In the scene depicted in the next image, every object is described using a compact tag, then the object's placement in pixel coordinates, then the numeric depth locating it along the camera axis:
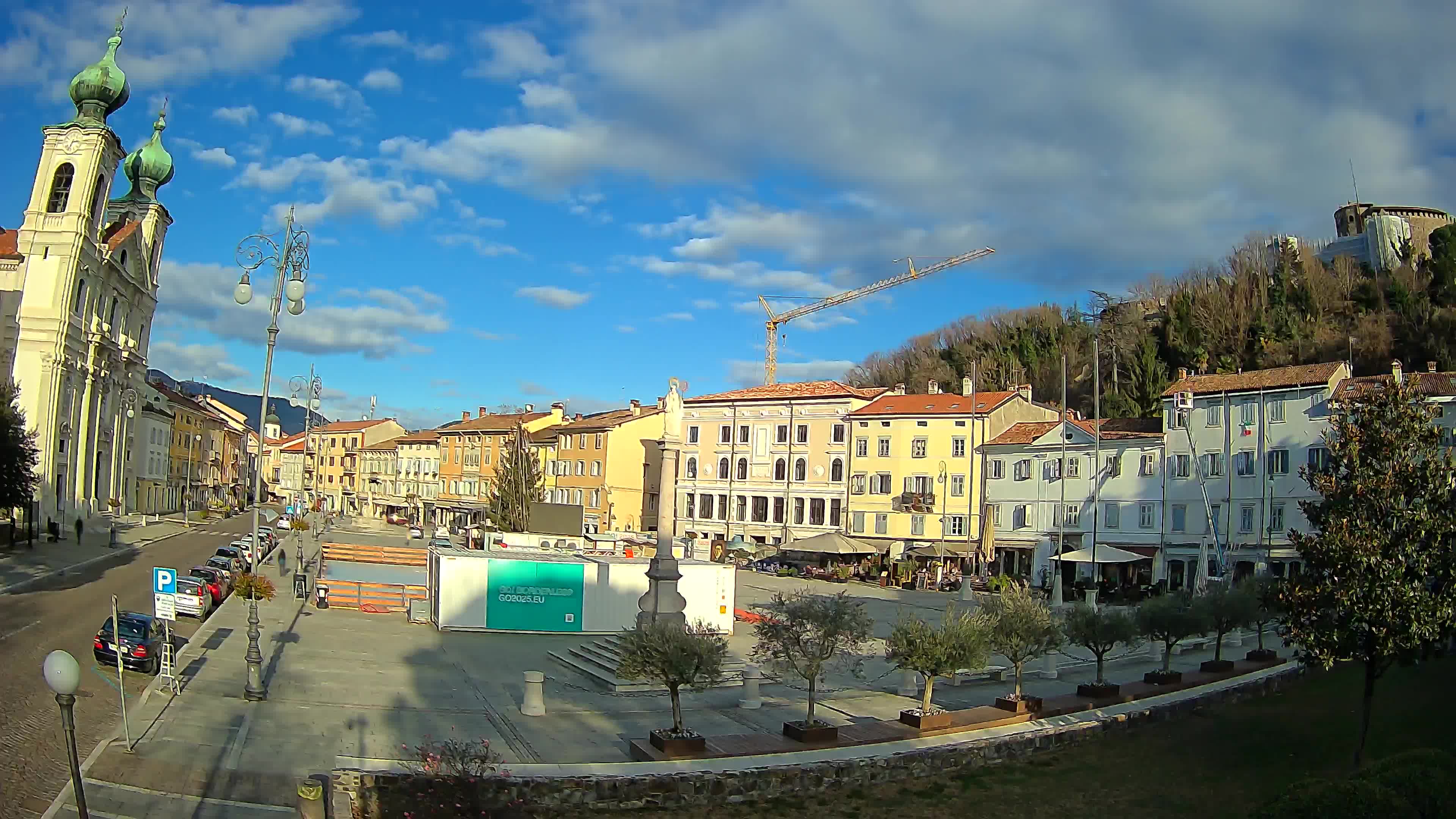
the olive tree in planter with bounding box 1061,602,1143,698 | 21.94
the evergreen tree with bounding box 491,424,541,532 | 61.09
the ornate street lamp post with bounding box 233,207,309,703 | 19.70
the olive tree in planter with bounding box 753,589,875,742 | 17.70
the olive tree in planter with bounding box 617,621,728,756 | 16.06
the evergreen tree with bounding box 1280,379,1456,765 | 14.98
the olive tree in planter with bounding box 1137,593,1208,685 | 23.25
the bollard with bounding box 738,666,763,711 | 21.25
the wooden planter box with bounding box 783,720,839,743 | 16.77
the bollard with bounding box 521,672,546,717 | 19.64
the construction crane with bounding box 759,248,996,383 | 124.38
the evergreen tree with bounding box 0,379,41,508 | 40.84
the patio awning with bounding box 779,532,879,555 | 54.62
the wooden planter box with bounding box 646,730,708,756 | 15.66
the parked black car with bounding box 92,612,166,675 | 21.88
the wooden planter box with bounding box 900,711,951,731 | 17.98
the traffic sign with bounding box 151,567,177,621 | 19.55
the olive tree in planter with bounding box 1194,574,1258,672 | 24.45
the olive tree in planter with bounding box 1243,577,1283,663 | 22.71
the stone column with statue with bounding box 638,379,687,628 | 23.39
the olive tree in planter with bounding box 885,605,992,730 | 18.12
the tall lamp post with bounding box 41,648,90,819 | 8.60
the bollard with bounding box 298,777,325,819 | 11.66
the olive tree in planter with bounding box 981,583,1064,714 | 19.88
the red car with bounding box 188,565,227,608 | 34.53
